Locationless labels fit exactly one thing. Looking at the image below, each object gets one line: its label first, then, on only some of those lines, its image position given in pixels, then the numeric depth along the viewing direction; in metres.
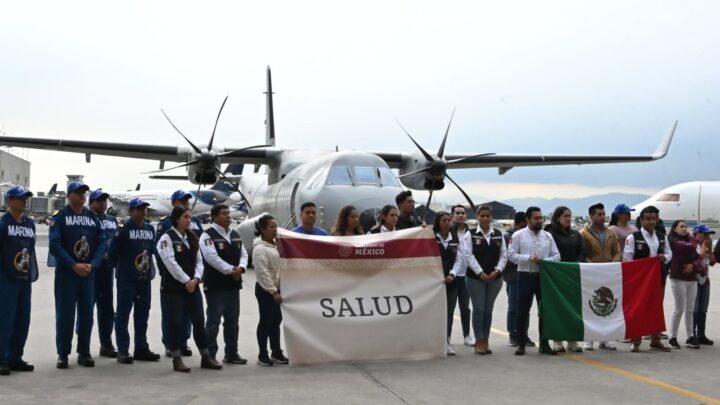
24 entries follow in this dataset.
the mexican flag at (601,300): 8.49
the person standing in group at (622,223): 9.53
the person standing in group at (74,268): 7.35
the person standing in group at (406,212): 8.99
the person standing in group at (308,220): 8.29
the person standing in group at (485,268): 8.52
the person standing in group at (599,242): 9.09
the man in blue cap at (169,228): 7.86
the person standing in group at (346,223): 8.52
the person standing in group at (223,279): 7.64
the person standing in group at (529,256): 8.53
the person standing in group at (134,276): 7.82
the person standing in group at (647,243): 9.09
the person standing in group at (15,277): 7.02
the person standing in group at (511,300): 9.00
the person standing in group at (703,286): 9.16
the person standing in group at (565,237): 8.90
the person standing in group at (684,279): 9.04
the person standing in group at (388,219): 8.73
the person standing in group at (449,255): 8.62
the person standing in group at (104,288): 8.04
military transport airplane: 14.87
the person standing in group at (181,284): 7.33
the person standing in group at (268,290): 7.66
